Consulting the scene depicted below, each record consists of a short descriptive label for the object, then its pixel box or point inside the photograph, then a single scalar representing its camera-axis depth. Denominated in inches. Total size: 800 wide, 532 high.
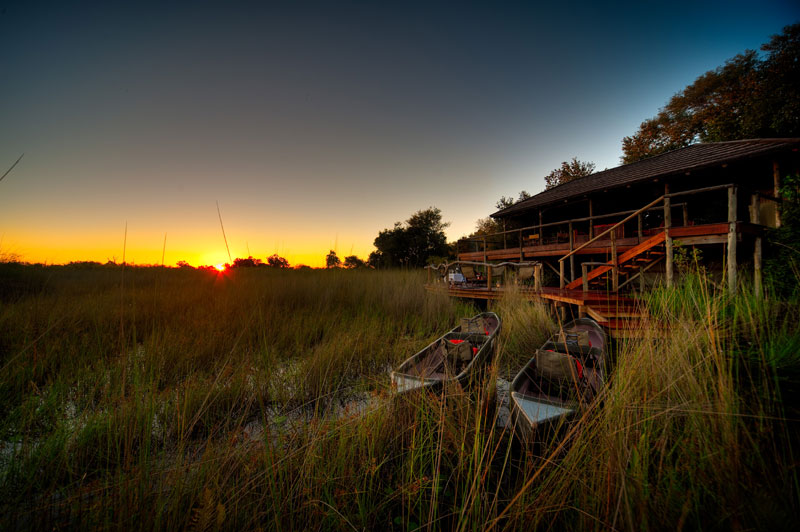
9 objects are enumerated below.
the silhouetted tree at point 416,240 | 1034.1
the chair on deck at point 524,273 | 389.1
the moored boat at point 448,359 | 117.9
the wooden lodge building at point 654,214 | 241.8
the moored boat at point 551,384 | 93.0
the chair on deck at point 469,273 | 481.2
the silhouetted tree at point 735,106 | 512.4
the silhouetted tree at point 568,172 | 941.2
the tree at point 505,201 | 1144.2
